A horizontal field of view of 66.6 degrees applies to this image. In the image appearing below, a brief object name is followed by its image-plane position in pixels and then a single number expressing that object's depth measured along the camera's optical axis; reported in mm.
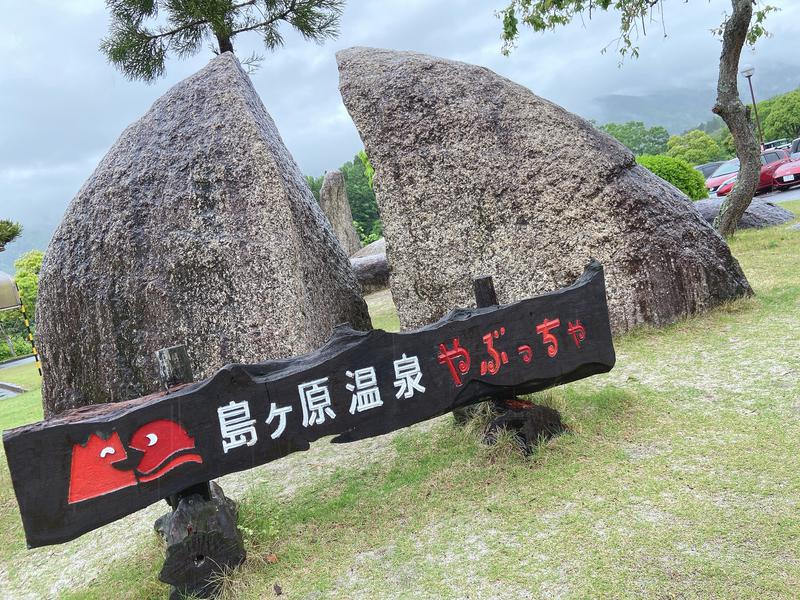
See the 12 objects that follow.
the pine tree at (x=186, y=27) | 11305
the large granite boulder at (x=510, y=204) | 5004
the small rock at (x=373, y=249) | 14461
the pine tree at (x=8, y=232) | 13078
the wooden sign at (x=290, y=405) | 2383
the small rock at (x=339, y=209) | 17031
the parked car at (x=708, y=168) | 21000
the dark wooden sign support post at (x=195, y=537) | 2592
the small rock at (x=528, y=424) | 3301
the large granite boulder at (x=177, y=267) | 4457
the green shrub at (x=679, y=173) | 11383
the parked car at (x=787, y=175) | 16328
